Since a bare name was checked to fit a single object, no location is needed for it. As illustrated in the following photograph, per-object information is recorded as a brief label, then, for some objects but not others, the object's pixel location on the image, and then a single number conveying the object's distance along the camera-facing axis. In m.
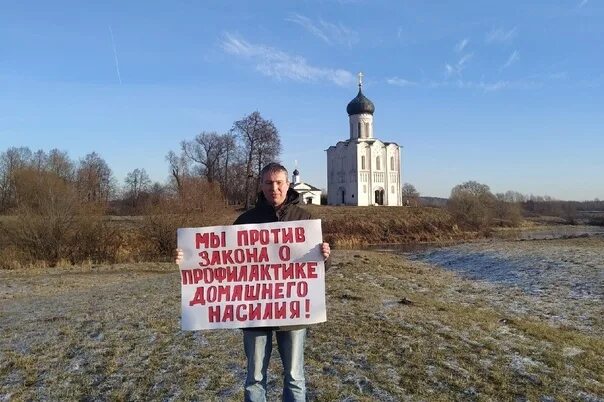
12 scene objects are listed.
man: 5.23
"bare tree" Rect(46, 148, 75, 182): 55.78
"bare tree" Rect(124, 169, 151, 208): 105.72
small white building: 92.71
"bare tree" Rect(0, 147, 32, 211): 57.12
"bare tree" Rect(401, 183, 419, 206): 113.51
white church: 86.38
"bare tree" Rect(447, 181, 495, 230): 62.17
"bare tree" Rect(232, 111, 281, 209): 70.12
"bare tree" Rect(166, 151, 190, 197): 80.09
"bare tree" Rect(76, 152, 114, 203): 58.98
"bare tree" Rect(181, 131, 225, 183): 80.61
